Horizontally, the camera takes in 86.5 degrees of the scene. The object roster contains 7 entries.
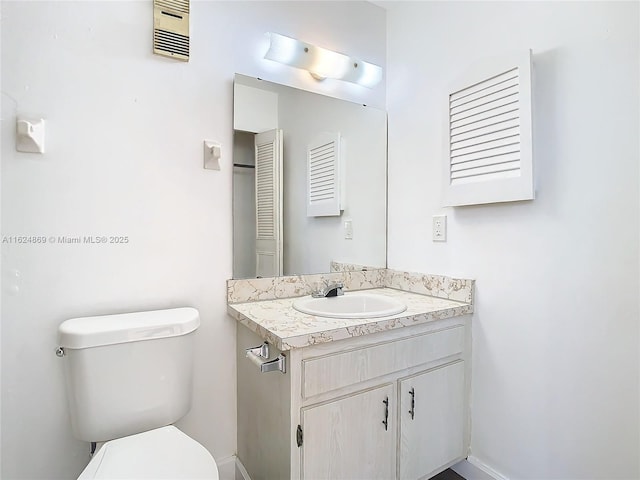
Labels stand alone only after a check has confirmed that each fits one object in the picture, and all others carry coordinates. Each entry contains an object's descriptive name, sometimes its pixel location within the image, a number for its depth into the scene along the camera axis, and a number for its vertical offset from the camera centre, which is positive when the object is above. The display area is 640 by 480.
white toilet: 1.00 -0.51
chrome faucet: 1.62 -0.27
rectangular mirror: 1.53 +0.27
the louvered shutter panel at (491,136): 1.23 +0.40
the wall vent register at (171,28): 1.34 +0.83
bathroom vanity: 1.09 -0.56
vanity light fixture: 1.60 +0.88
